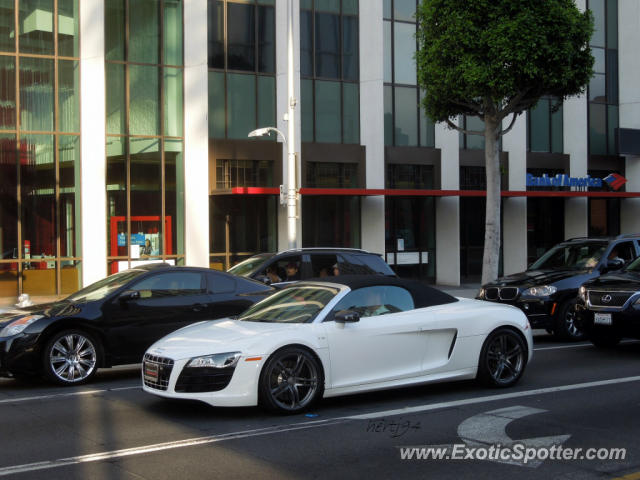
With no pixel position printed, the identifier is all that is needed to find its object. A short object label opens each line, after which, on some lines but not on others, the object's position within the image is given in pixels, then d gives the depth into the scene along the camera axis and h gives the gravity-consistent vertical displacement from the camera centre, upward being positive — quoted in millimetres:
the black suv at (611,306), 11570 -1425
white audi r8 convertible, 7684 -1384
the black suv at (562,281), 13641 -1223
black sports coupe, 9977 -1350
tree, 18828 +3996
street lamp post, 20219 +1495
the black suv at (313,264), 14117 -891
